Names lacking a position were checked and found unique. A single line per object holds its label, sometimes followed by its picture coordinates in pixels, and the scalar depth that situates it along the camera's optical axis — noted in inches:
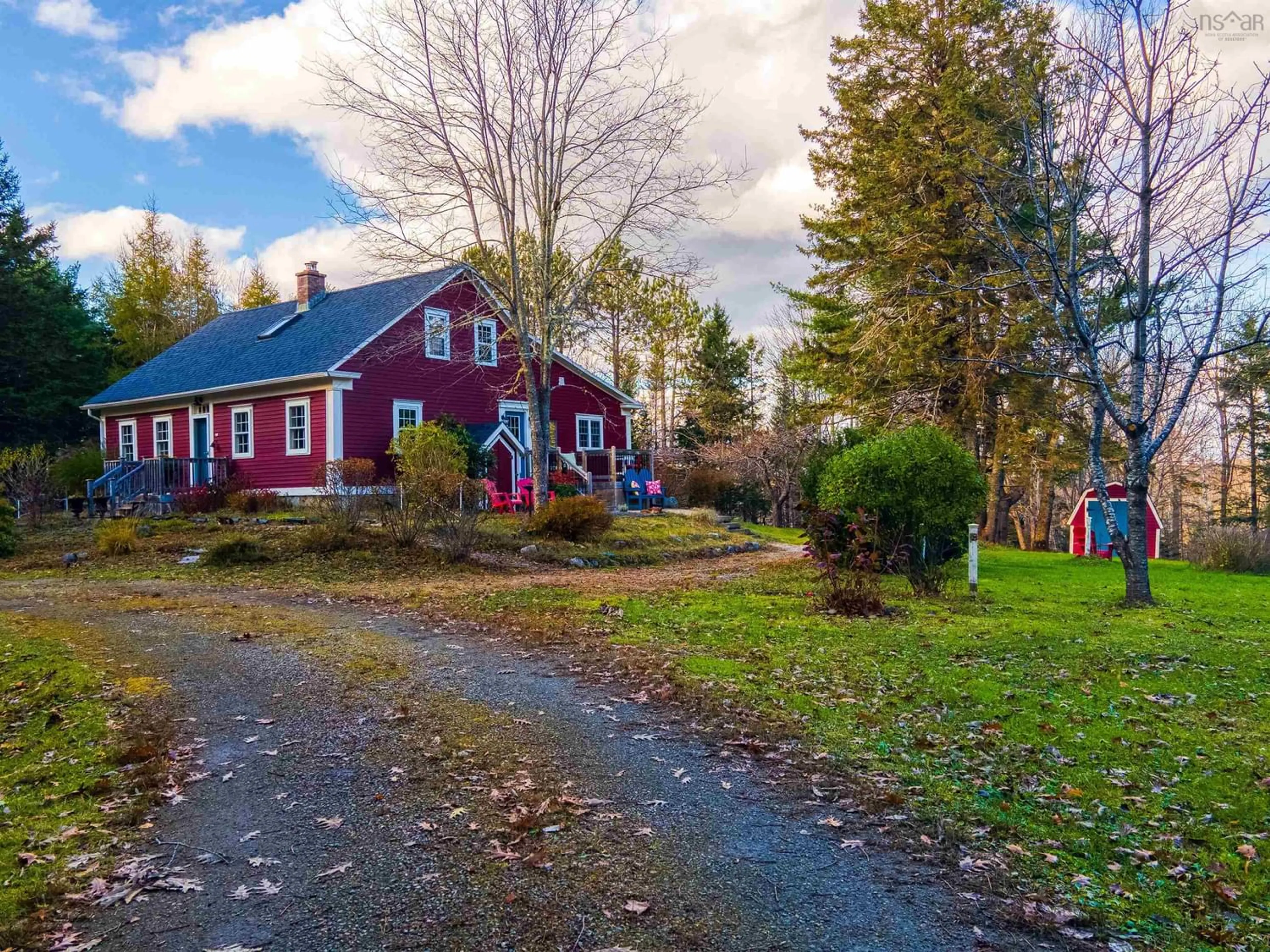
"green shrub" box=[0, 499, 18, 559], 591.2
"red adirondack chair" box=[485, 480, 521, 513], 781.3
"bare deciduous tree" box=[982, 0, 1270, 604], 384.2
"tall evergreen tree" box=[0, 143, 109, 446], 1152.2
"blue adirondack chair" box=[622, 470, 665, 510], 951.6
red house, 840.3
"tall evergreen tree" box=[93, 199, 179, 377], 1551.4
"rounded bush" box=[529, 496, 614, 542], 633.6
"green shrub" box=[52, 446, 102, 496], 954.7
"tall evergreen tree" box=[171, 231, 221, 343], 1621.6
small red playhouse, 812.6
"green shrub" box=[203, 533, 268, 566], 532.4
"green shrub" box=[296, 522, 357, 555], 551.5
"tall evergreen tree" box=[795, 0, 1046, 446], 767.7
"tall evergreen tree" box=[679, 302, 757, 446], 1542.8
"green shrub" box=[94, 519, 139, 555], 573.0
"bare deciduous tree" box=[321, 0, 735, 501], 685.9
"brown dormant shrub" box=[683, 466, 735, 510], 1112.2
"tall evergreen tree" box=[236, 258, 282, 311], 1824.6
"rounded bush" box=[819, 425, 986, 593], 427.2
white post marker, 406.0
